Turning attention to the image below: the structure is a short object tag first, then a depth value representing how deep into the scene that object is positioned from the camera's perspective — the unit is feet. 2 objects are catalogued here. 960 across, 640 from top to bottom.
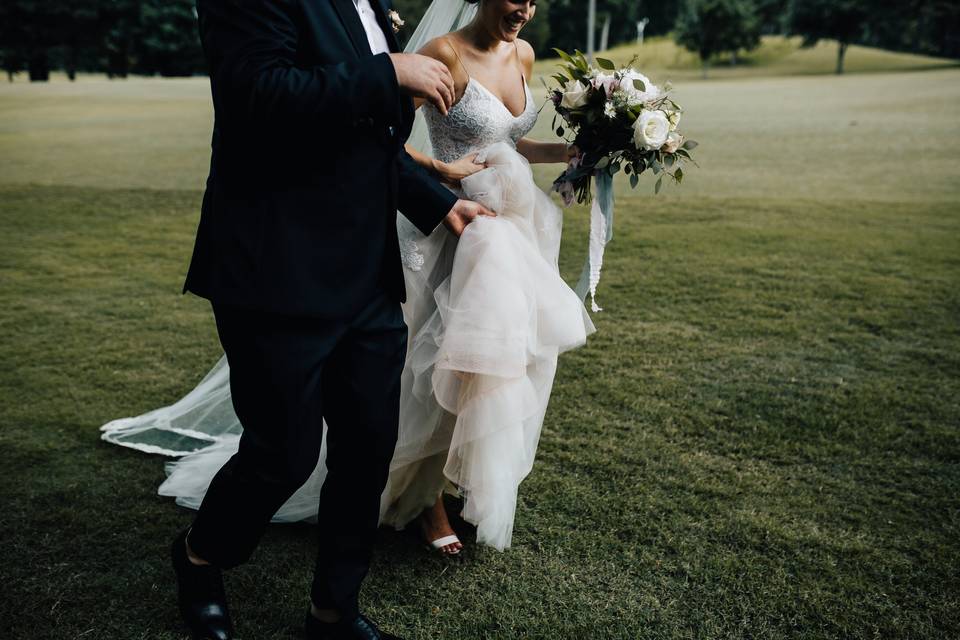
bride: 9.29
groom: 6.60
